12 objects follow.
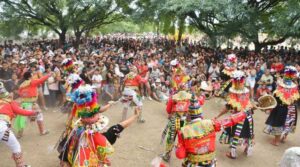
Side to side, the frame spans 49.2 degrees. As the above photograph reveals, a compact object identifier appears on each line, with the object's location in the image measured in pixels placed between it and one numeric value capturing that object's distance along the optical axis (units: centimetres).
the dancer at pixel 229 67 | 1057
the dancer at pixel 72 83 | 632
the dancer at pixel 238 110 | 629
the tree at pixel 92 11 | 2039
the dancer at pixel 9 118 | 523
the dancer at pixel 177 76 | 895
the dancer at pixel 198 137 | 404
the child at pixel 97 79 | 1041
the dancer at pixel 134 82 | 809
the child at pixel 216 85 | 1135
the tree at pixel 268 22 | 1293
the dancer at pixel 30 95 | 746
